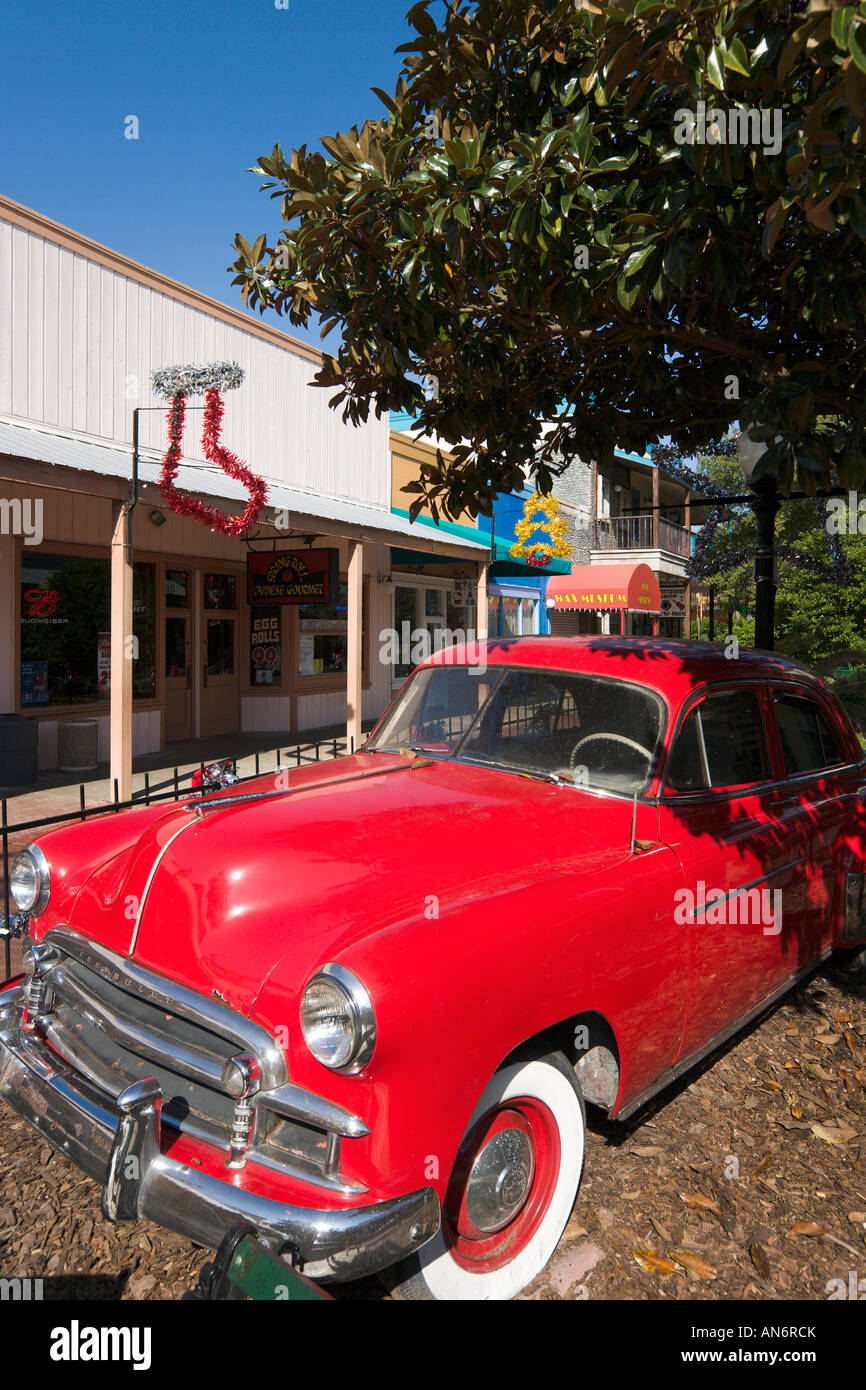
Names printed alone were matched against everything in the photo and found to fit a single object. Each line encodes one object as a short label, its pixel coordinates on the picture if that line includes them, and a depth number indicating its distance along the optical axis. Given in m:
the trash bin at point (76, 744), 10.75
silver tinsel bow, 10.77
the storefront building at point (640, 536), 26.17
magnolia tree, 3.02
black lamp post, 5.99
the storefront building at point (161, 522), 9.96
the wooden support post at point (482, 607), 15.27
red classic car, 2.13
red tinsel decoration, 9.25
